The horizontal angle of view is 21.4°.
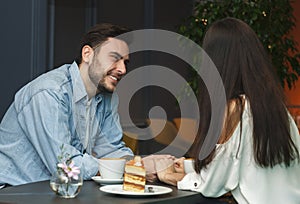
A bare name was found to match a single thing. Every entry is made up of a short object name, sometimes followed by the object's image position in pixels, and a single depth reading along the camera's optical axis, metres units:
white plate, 2.13
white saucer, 2.31
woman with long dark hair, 2.19
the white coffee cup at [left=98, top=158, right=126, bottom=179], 2.33
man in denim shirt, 2.47
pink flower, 2.13
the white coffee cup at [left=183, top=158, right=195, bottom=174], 2.39
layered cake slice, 2.17
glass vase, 2.12
